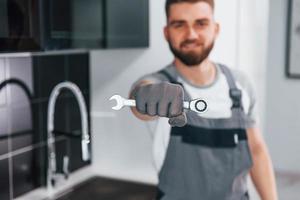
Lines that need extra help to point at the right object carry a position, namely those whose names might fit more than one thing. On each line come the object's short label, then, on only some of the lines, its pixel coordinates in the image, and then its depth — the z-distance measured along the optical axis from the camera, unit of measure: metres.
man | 1.00
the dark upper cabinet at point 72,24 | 0.85
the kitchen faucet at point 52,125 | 1.08
